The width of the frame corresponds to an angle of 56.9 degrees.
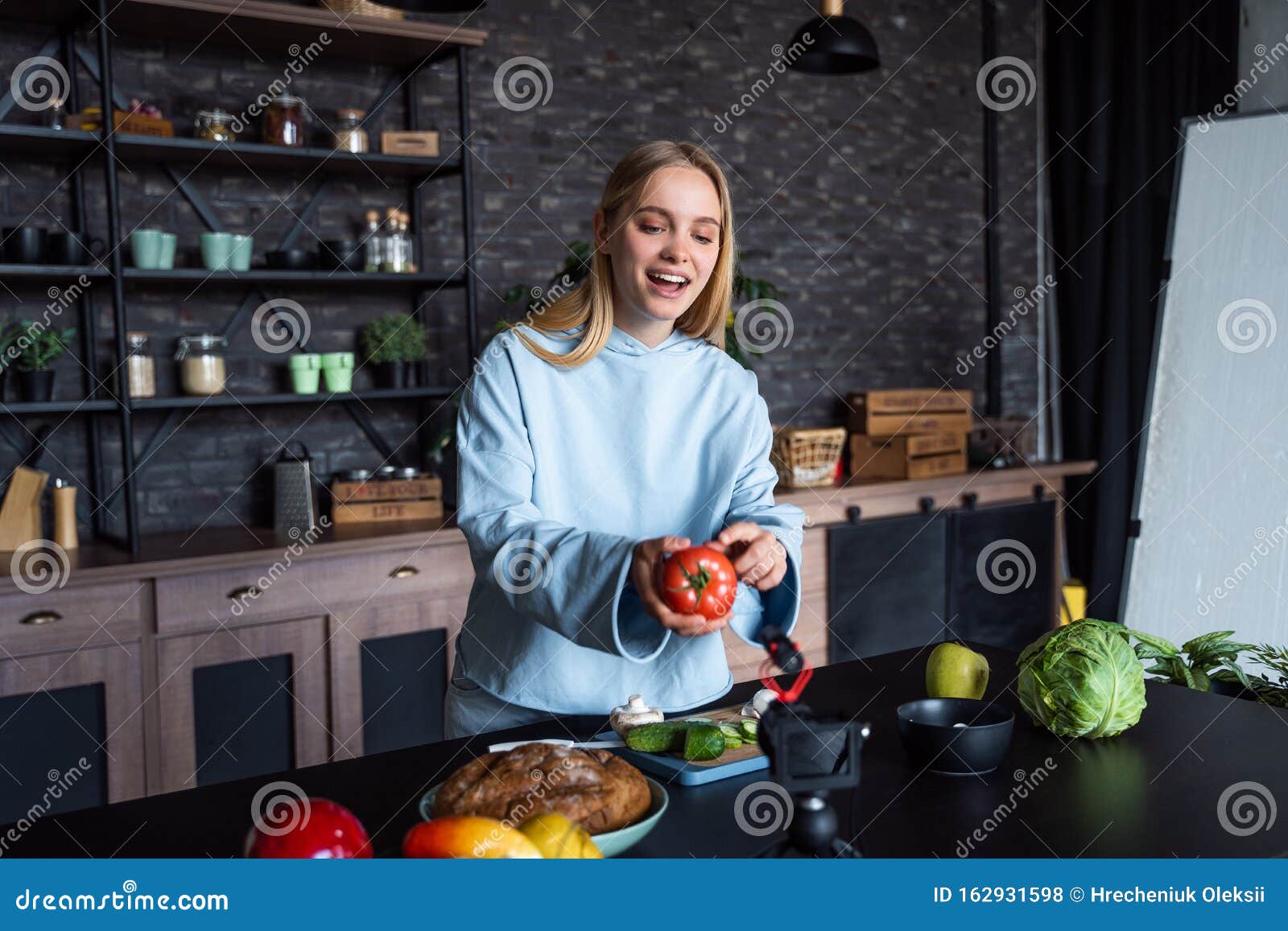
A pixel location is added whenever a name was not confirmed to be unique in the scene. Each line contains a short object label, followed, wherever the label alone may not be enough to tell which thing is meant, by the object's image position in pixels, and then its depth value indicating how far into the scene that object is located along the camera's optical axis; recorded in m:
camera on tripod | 0.97
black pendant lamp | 3.43
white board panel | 3.91
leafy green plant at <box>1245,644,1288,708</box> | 1.78
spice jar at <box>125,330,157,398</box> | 3.34
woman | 1.62
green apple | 1.63
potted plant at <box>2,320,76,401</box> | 3.15
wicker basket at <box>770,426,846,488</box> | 4.09
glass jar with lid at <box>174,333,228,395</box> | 3.39
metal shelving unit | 3.13
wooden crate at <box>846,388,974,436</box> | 4.41
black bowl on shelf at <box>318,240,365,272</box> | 3.54
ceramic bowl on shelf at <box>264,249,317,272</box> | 3.49
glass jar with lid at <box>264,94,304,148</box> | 3.48
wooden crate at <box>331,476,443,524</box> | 3.47
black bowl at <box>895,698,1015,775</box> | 1.38
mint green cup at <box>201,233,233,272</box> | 3.39
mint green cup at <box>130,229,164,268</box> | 3.26
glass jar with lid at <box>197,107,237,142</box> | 3.37
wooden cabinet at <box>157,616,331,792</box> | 2.99
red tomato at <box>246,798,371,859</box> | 1.00
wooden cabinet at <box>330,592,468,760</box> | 3.20
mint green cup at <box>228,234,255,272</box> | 3.43
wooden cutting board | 1.36
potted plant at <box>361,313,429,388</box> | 3.72
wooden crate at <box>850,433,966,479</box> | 4.34
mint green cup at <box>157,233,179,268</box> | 3.30
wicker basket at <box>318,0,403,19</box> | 3.42
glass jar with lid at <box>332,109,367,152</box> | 3.57
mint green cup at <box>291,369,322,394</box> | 3.56
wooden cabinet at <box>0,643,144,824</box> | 2.79
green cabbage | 1.52
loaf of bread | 1.14
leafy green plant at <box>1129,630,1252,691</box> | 1.86
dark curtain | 4.74
